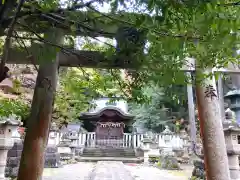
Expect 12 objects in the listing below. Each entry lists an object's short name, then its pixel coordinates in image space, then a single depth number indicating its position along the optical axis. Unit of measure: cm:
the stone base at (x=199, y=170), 560
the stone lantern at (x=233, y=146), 410
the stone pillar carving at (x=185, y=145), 1069
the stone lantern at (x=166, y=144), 1077
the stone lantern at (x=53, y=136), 827
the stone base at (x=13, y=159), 550
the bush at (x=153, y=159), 1048
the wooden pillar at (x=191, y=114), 944
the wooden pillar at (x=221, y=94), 1255
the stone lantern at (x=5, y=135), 433
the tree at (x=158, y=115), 1549
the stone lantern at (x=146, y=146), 1076
